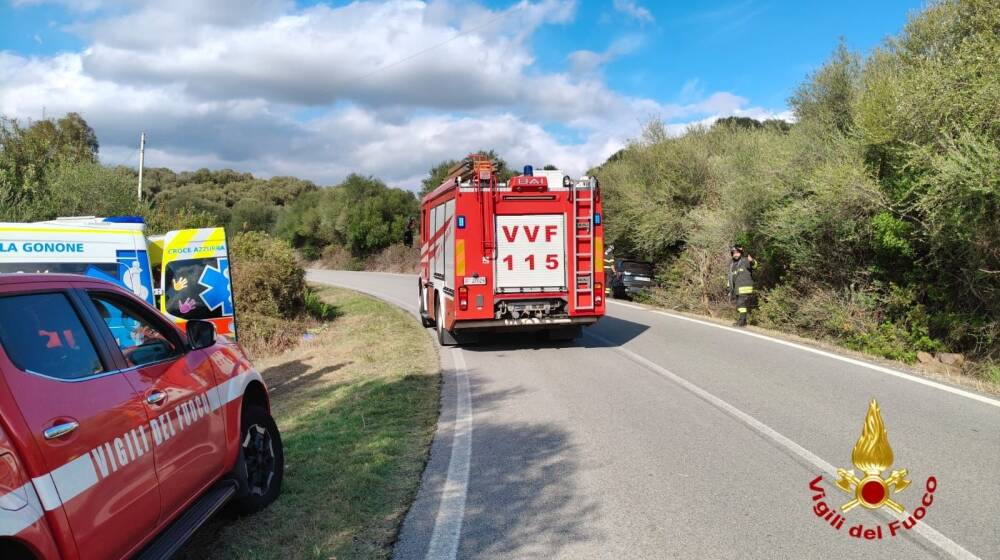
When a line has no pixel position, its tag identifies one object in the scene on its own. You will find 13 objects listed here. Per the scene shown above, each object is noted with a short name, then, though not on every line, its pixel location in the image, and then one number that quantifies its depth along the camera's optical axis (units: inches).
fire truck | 450.0
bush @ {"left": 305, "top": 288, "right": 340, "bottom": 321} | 747.4
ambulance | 280.8
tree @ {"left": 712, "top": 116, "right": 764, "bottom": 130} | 917.1
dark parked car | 883.4
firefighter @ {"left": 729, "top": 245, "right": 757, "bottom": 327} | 581.6
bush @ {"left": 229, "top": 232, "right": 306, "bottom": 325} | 621.6
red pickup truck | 101.3
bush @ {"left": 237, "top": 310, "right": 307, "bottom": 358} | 578.9
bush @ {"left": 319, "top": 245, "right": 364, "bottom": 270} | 2043.3
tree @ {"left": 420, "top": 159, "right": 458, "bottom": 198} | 1940.2
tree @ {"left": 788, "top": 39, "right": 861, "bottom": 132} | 575.5
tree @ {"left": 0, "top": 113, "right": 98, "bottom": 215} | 693.1
